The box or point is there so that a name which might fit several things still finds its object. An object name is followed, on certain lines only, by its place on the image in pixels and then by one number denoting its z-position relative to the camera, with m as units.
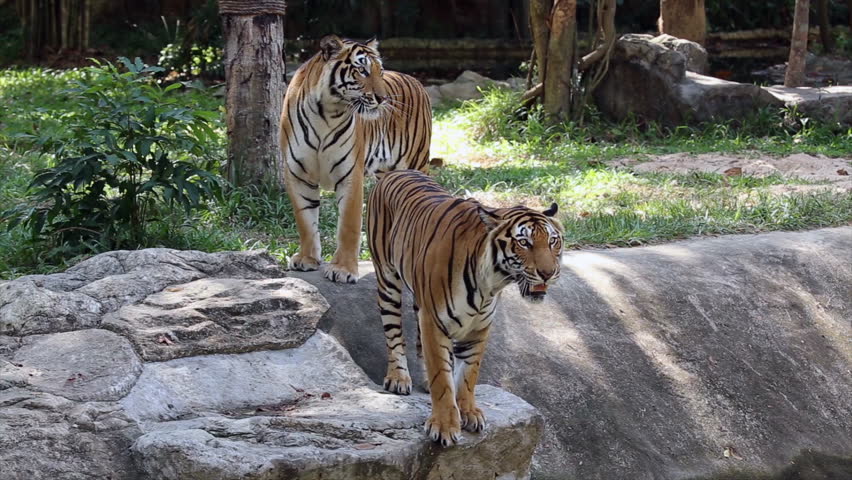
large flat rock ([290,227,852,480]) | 9.61
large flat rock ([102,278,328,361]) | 8.43
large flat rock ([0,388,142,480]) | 6.75
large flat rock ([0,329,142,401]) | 7.48
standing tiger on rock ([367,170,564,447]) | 6.99
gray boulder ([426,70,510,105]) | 24.45
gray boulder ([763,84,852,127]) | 20.55
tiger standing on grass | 10.43
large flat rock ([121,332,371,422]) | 7.75
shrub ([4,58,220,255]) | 10.64
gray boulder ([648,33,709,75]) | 21.55
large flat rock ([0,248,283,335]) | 8.34
